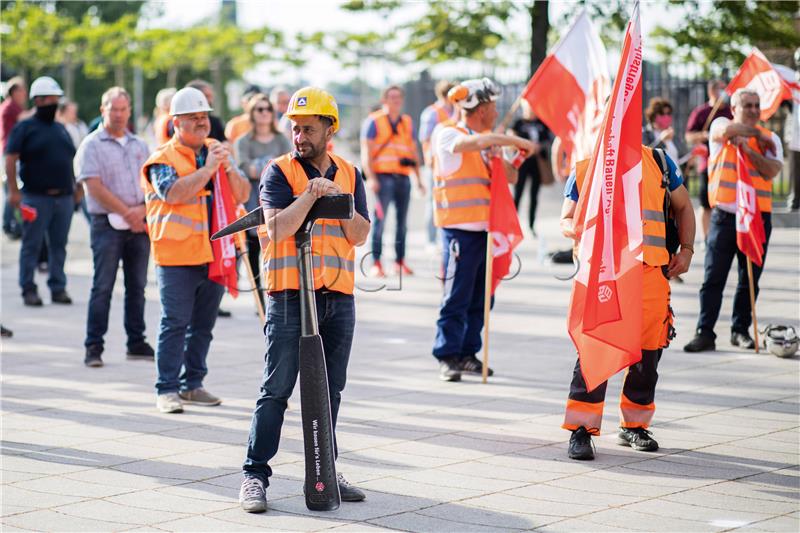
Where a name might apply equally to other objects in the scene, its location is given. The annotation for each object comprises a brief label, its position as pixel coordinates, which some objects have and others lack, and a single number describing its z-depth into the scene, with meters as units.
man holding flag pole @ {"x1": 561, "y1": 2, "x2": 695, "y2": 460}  11.21
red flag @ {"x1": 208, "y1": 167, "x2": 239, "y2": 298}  14.24
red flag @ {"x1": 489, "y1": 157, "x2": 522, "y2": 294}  15.70
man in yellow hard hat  9.99
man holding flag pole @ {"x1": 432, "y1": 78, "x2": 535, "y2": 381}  15.69
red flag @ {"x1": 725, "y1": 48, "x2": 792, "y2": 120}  18.42
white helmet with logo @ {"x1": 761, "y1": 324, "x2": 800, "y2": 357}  16.77
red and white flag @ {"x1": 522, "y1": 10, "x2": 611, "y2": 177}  17.23
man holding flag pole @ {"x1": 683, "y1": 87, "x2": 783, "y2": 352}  17.18
